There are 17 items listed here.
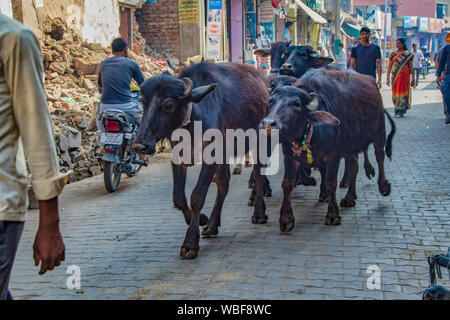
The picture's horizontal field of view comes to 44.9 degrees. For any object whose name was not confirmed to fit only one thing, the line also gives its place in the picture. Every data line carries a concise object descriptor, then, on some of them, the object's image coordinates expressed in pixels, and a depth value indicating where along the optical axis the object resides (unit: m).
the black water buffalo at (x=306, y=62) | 7.59
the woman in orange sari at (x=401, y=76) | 14.11
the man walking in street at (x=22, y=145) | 2.19
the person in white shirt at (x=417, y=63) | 27.88
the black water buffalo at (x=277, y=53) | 8.18
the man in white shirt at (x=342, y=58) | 25.16
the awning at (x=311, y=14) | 26.50
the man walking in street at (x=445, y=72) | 12.16
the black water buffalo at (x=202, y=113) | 4.93
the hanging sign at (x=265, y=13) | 23.11
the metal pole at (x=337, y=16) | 26.25
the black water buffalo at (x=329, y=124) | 5.50
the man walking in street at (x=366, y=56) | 11.05
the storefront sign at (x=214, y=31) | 15.16
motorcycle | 7.61
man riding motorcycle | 7.80
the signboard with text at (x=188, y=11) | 17.02
